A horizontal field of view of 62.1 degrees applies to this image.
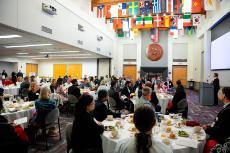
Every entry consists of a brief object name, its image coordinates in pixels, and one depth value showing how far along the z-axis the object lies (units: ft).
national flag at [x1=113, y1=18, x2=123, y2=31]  53.86
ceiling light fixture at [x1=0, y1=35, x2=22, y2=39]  26.57
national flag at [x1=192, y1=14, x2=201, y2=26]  42.47
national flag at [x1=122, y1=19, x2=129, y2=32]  43.73
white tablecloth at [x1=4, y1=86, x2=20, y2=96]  32.09
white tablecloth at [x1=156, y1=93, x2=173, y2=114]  22.60
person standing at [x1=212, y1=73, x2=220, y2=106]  32.39
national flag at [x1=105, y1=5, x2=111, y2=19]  41.24
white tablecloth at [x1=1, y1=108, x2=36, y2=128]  14.08
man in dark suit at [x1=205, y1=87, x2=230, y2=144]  9.26
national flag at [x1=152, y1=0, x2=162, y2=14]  35.63
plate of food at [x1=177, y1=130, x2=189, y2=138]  9.21
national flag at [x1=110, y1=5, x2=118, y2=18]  36.27
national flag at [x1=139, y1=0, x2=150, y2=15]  38.45
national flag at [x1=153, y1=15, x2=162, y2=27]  47.73
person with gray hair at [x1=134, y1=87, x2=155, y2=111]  13.37
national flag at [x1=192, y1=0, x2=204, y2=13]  37.11
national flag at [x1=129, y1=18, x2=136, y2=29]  52.03
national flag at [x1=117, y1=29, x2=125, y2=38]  64.56
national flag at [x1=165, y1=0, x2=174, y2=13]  34.91
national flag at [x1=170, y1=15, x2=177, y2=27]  48.95
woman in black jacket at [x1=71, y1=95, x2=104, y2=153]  8.15
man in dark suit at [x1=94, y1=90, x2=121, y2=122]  12.80
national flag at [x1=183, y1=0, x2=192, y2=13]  30.83
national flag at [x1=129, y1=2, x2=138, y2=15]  38.22
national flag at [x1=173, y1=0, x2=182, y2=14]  35.55
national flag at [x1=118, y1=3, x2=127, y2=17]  37.29
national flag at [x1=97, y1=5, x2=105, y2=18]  39.86
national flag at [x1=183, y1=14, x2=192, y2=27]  44.49
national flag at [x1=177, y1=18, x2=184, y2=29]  42.22
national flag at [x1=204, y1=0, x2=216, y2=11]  31.47
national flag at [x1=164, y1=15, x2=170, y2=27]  46.88
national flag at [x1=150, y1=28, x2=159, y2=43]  62.03
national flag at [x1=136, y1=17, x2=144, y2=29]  48.08
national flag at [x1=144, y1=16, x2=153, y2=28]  47.14
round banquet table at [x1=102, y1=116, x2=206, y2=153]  7.95
